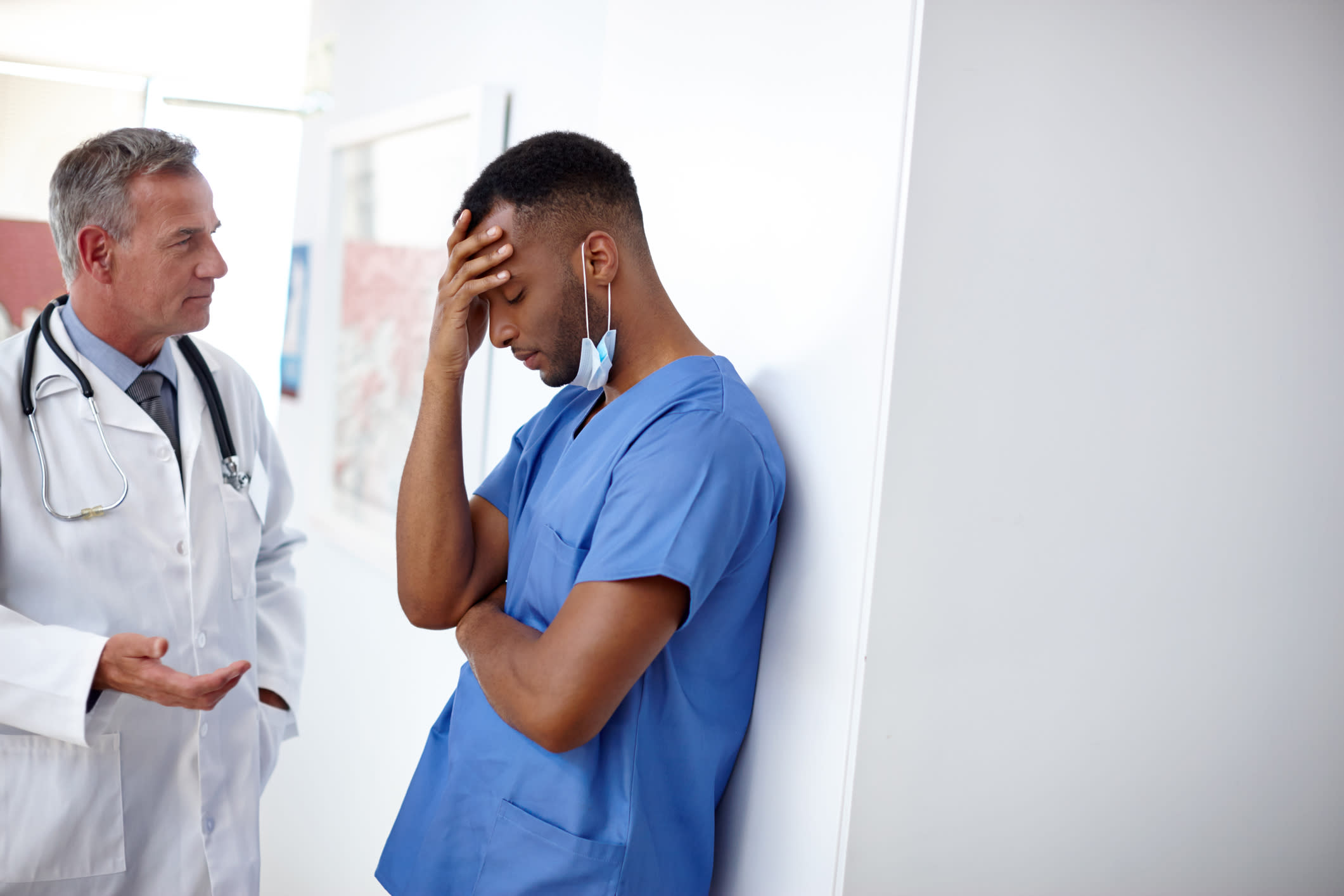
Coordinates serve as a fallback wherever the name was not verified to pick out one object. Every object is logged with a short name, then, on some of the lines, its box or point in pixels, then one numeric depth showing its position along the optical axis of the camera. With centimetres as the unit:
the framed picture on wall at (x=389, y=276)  219
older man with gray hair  132
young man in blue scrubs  102
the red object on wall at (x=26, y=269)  346
